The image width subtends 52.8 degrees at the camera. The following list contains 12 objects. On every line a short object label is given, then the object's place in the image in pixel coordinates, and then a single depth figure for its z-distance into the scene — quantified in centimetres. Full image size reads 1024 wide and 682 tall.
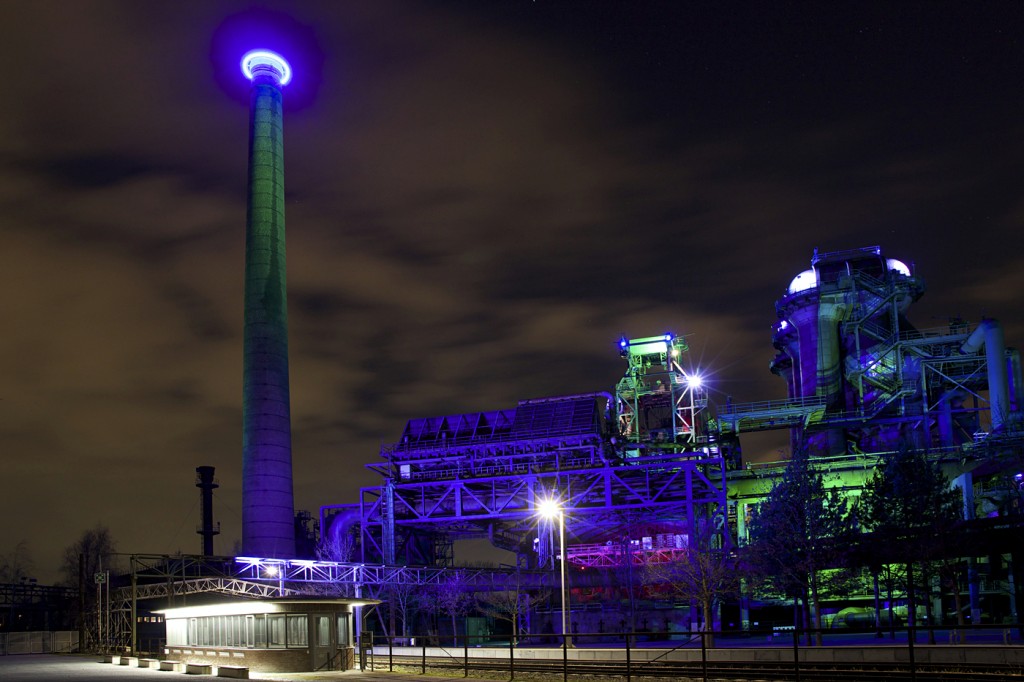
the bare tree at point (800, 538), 6069
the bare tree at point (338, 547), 8762
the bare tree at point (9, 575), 13238
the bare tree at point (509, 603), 7819
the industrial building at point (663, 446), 8019
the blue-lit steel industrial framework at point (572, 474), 8081
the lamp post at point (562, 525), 4022
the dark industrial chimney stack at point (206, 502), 11450
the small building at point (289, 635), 3684
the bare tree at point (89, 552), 13612
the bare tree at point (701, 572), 6016
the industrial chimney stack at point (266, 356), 7581
